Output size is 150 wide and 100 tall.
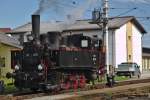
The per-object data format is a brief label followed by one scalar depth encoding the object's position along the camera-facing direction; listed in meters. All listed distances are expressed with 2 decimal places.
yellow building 49.64
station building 67.38
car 49.69
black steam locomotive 26.84
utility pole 42.50
